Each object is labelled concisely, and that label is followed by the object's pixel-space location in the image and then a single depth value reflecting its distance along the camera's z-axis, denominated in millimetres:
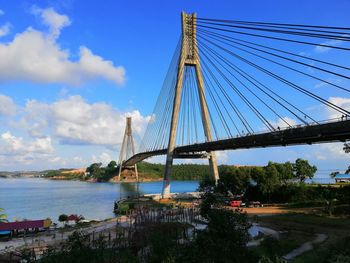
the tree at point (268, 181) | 53500
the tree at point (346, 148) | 34531
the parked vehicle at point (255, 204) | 50562
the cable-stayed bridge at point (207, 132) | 32812
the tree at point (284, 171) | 61219
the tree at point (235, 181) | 59125
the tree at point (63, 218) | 48100
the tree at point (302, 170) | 74062
